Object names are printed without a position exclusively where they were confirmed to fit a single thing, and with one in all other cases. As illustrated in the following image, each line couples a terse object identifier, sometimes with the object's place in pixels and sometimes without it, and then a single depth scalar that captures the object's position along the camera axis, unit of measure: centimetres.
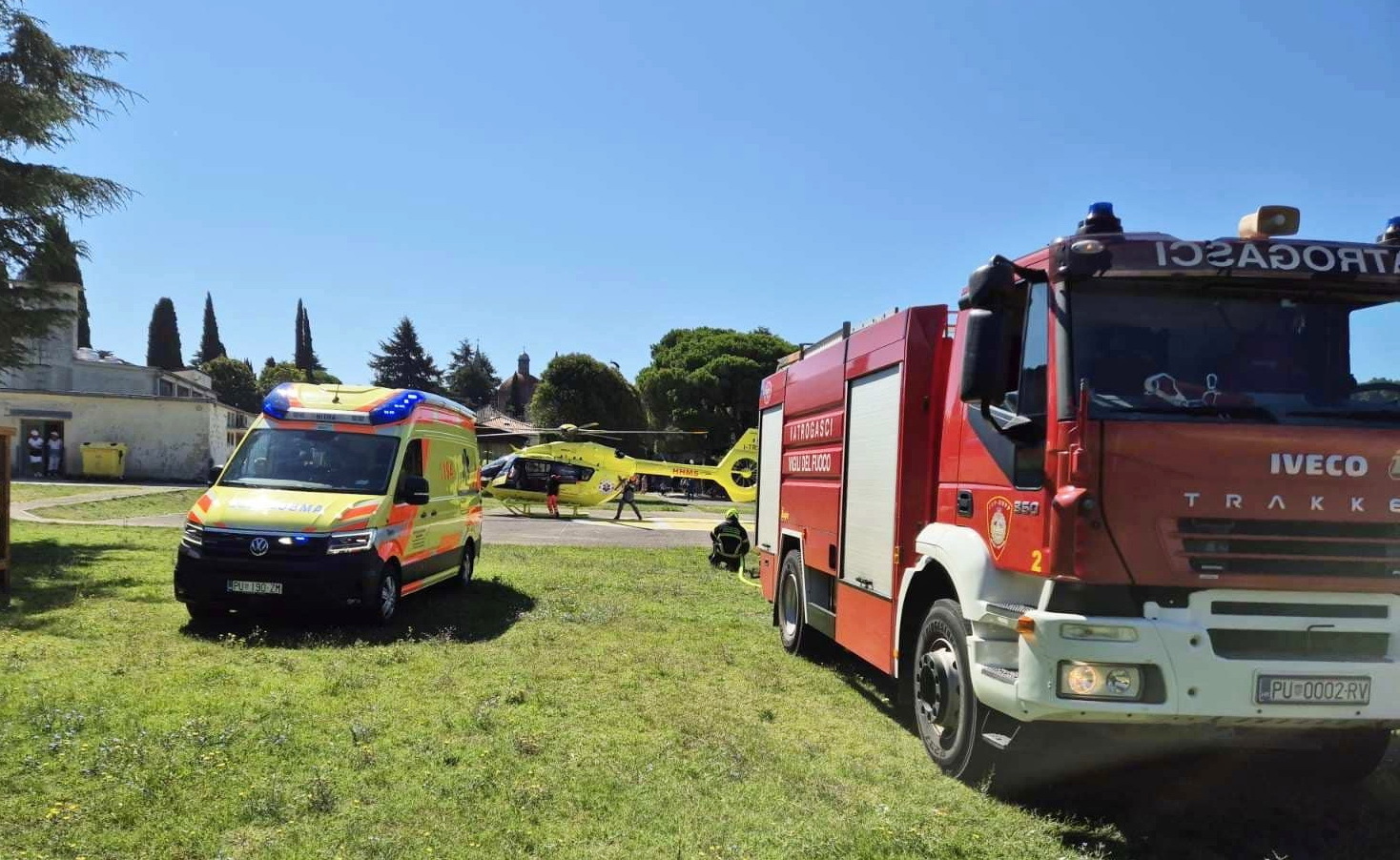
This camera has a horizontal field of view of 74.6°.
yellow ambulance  848
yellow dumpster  3516
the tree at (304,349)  9056
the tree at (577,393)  5231
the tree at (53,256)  1366
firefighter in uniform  1631
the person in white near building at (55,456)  3553
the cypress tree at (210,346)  8638
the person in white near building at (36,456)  3550
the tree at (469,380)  9562
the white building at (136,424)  3597
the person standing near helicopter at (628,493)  3018
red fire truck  411
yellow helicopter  3050
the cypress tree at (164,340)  7244
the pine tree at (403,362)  8375
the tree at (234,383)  7419
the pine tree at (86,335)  6706
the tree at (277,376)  7631
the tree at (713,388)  5903
